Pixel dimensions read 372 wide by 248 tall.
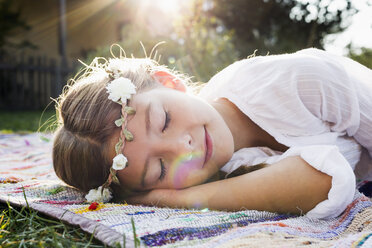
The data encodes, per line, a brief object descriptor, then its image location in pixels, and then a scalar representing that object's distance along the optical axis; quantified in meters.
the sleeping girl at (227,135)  0.57
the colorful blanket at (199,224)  0.47
